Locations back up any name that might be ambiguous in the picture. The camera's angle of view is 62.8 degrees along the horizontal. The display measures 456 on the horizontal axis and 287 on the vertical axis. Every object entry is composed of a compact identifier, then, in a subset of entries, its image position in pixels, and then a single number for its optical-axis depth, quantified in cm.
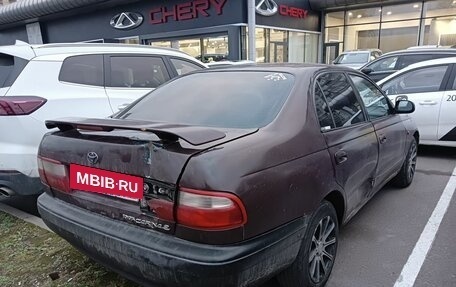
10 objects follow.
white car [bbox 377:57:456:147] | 552
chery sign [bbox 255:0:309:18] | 1709
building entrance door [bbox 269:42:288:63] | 1873
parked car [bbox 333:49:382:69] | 1512
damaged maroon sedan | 181
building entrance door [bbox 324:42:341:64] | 2228
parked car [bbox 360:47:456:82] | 856
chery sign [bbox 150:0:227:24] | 1700
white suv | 340
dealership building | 1738
